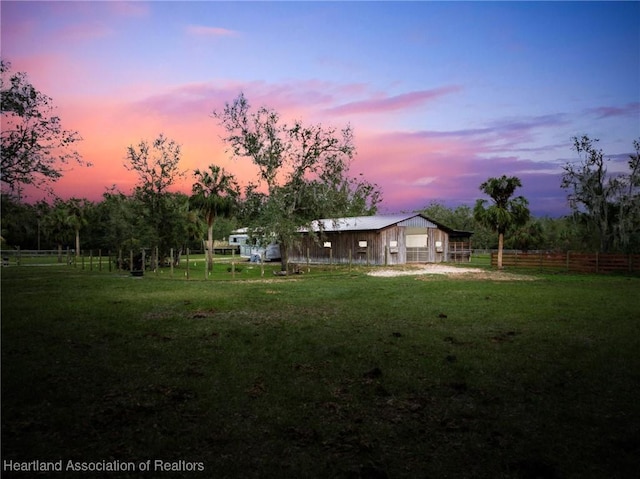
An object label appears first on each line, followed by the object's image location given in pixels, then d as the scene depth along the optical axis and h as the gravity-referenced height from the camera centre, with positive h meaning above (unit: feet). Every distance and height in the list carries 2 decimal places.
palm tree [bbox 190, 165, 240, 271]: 139.03 +15.73
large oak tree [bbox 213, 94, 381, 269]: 105.29 +16.04
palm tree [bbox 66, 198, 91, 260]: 205.36 +13.69
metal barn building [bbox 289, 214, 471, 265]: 137.59 +0.82
